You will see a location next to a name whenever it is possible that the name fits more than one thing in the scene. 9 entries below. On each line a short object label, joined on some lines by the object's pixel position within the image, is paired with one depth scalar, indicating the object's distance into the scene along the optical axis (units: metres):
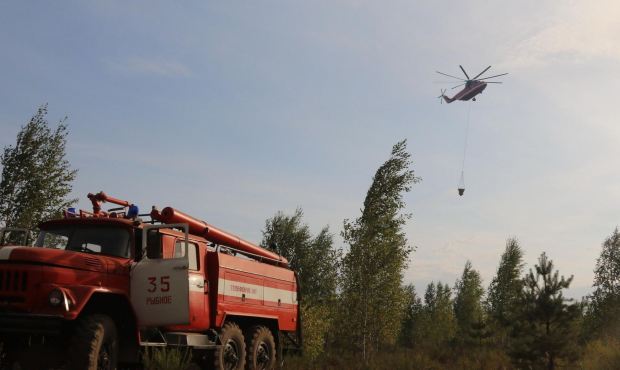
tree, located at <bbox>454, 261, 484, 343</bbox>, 58.16
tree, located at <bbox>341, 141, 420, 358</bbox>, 28.84
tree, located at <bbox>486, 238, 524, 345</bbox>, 48.19
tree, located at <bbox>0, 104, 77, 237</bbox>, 21.72
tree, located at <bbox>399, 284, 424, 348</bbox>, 73.67
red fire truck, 9.07
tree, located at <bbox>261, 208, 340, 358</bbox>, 48.66
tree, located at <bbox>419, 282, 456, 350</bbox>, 63.19
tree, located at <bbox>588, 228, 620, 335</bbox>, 40.00
